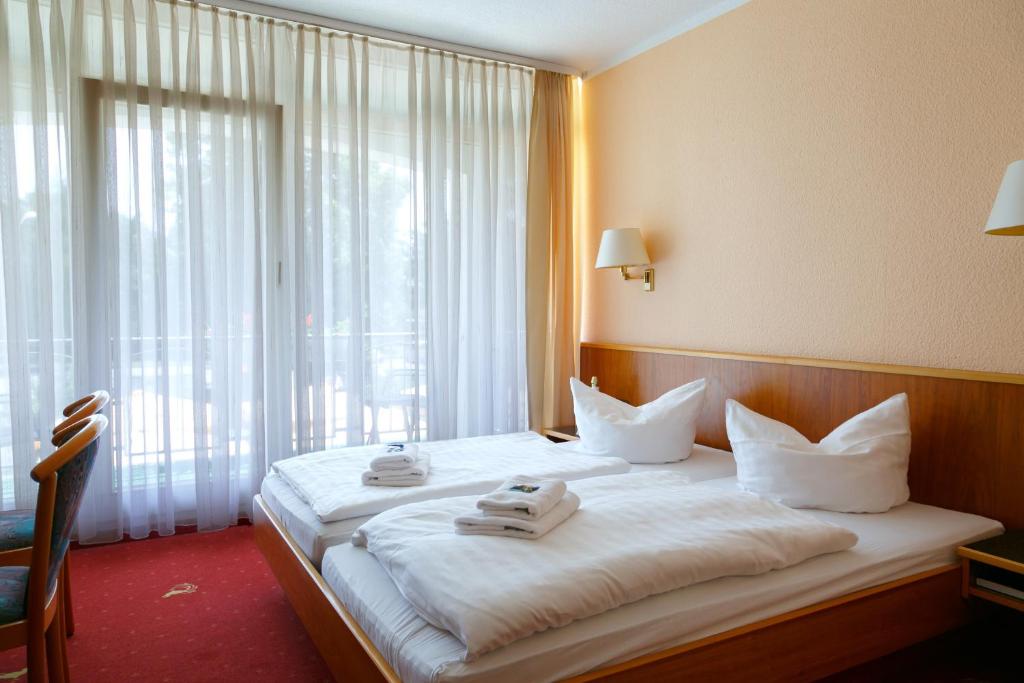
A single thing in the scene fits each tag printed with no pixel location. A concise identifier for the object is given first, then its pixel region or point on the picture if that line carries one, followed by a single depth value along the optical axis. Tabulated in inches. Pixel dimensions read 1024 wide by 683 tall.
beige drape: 174.9
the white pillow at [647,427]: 127.6
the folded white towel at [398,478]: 103.7
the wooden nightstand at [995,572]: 80.3
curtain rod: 141.9
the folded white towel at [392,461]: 104.7
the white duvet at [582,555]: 61.1
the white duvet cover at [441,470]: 97.1
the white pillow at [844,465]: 95.4
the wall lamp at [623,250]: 152.9
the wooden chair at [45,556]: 63.9
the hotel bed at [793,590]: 62.4
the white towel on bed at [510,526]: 73.9
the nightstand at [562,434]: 159.9
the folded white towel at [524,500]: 75.8
